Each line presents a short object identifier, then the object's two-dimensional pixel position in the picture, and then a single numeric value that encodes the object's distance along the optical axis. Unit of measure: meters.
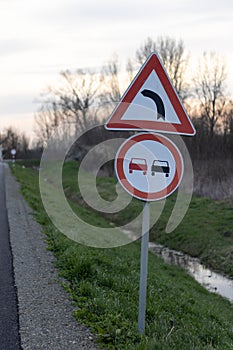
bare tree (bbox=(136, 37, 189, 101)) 50.16
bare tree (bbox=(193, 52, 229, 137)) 46.97
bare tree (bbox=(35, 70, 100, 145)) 76.94
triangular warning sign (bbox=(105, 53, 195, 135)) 4.34
